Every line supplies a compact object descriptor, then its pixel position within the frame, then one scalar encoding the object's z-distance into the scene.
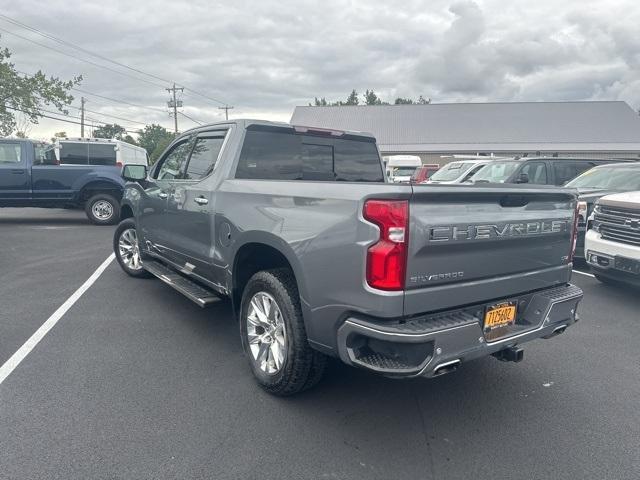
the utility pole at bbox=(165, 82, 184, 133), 52.62
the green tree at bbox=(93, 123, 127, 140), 99.94
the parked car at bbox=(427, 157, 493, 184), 13.85
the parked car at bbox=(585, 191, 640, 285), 5.52
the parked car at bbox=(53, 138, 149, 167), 15.11
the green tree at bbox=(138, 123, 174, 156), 103.69
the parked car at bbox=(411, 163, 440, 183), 19.48
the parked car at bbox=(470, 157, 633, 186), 10.66
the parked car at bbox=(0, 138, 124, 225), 11.78
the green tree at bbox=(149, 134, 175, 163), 71.39
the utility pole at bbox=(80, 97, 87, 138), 57.55
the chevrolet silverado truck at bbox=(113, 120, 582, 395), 2.56
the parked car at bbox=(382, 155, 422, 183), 26.25
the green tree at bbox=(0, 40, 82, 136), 27.64
